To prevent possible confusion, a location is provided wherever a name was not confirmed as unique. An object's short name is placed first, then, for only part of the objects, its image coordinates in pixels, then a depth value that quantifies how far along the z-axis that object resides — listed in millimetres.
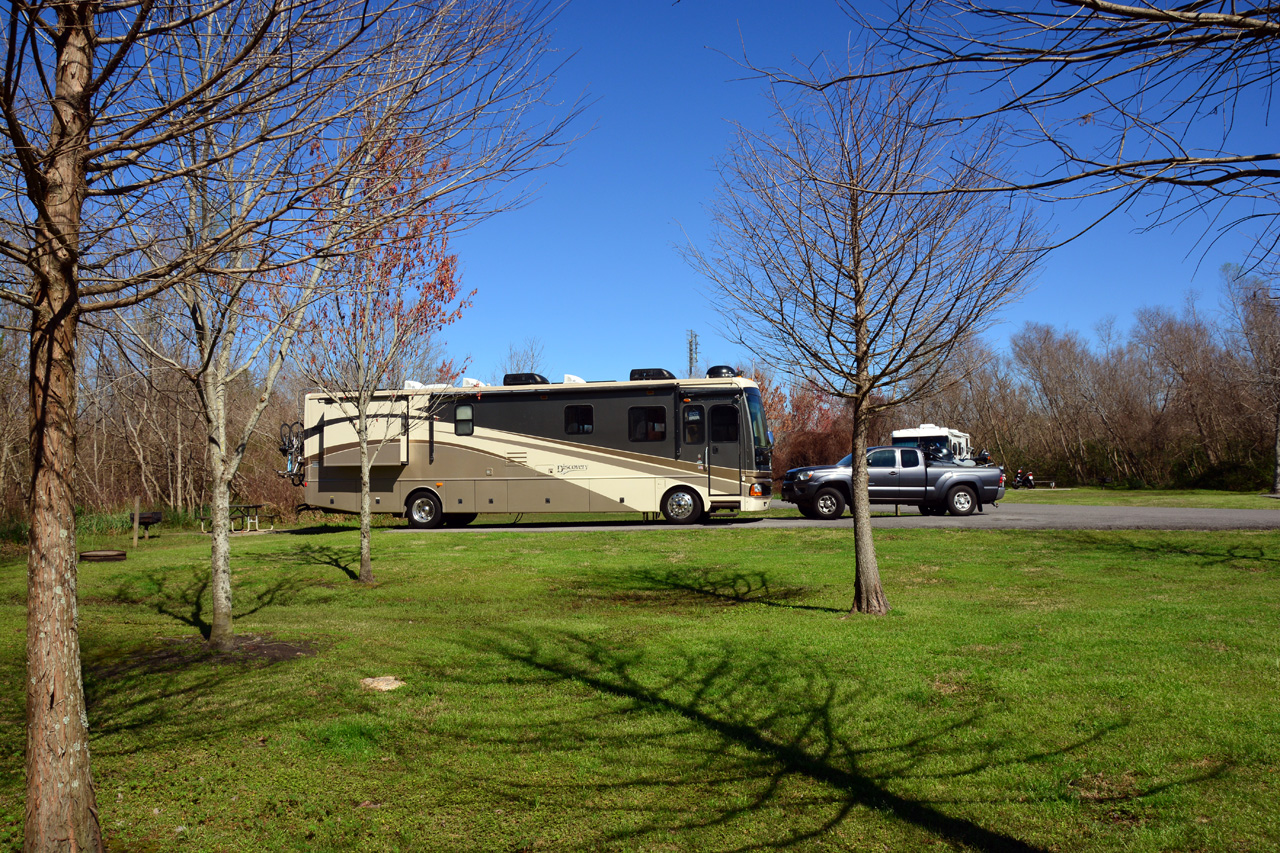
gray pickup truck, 21031
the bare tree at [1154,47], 2510
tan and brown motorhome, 19703
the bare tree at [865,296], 8062
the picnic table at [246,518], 21466
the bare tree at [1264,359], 24172
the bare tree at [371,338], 11648
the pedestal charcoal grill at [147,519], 18672
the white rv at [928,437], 32966
